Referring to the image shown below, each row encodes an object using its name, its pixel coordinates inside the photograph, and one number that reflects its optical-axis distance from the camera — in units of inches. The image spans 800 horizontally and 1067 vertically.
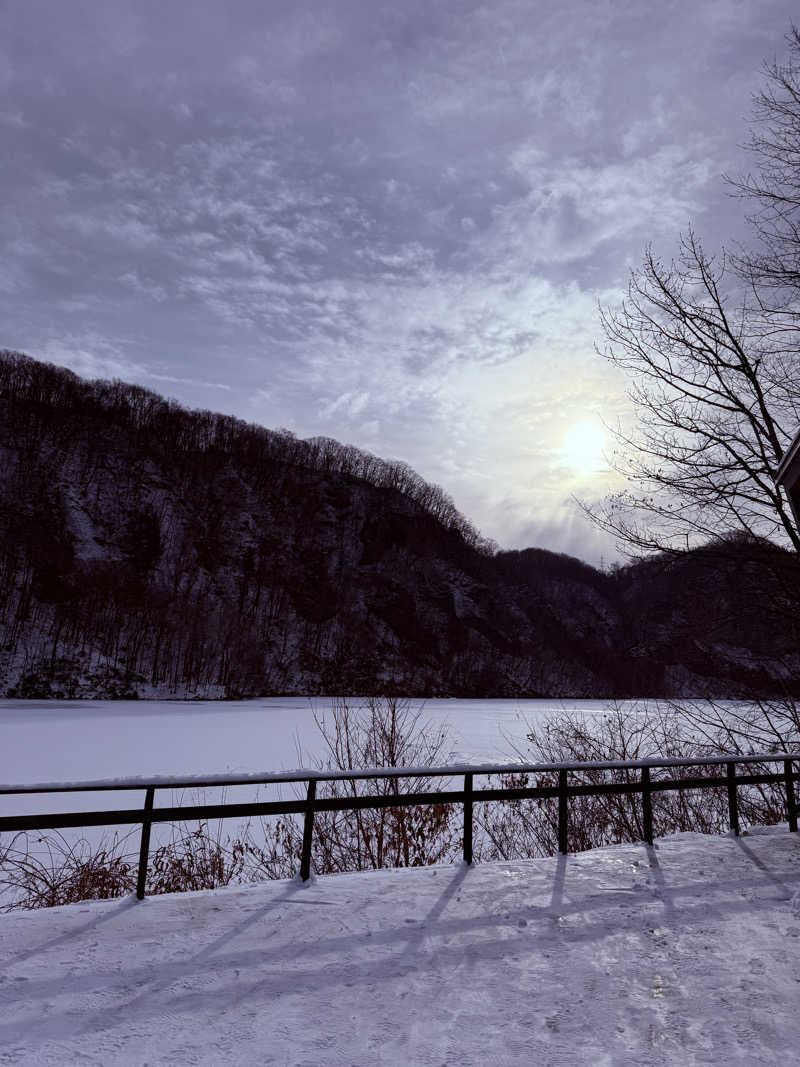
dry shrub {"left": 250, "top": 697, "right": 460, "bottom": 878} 385.4
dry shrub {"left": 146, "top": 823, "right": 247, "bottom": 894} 342.3
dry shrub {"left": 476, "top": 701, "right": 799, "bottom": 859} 401.7
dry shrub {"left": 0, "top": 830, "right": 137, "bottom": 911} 301.0
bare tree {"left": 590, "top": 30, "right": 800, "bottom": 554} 372.5
